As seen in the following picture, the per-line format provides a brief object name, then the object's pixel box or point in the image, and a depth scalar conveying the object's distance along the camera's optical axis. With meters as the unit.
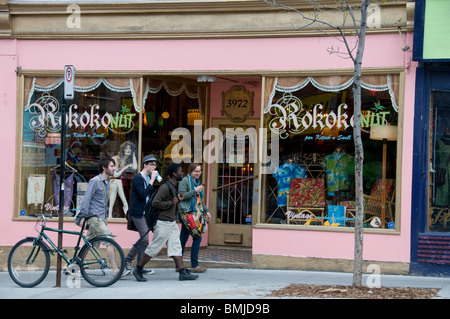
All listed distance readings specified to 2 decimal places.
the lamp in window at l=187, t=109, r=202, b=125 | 13.88
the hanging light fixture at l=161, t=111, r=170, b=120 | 13.57
